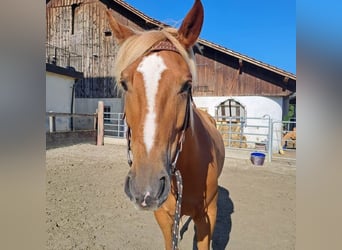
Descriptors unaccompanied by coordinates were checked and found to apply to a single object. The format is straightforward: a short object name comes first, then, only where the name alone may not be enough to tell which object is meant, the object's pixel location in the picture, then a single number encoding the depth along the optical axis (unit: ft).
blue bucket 18.38
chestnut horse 2.65
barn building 29.45
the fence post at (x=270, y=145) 19.56
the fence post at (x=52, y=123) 22.66
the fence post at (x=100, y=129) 26.03
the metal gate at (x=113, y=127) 30.81
